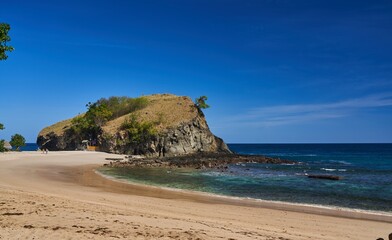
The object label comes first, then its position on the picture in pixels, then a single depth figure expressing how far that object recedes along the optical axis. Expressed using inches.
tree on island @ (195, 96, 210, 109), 3553.2
